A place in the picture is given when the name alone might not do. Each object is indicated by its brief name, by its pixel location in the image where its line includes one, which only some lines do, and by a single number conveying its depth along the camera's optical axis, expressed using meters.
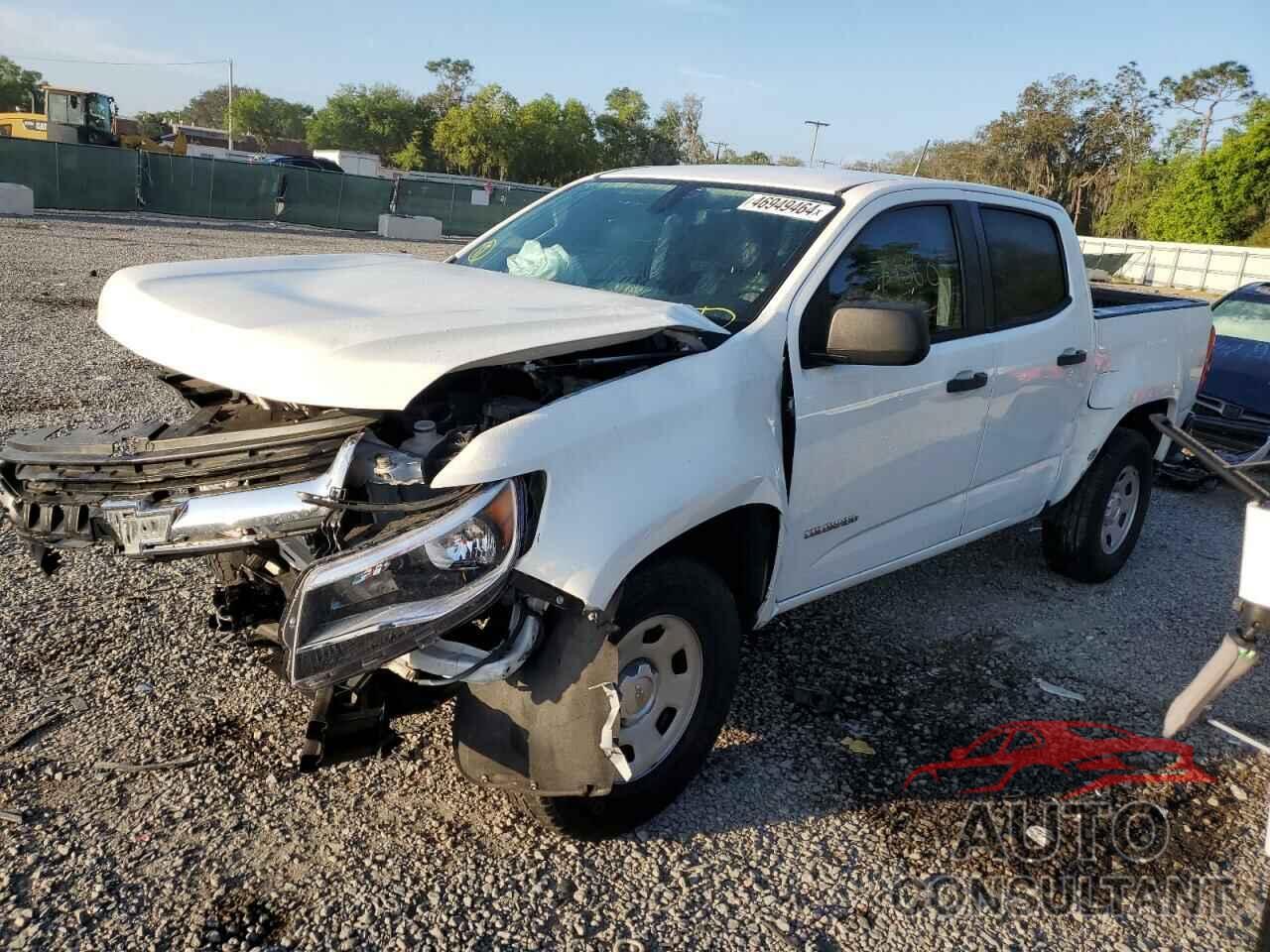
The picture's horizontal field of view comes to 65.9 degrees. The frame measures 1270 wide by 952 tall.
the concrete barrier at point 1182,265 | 38.47
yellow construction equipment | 32.62
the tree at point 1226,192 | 43.84
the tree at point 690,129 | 75.12
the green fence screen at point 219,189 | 23.17
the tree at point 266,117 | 107.06
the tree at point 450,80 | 90.81
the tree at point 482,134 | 74.12
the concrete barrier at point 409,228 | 28.14
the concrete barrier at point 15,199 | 21.08
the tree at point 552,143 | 75.00
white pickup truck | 2.39
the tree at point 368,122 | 85.98
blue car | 7.91
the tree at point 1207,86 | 57.44
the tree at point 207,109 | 129.88
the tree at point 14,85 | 83.75
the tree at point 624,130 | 81.62
